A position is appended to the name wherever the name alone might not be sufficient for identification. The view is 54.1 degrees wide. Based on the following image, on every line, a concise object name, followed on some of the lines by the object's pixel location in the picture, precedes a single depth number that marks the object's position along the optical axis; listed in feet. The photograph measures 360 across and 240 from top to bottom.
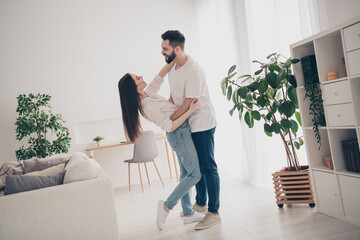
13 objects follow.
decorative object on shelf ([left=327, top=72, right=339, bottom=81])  7.61
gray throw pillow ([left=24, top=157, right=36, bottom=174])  12.14
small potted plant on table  16.76
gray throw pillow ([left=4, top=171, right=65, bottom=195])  7.39
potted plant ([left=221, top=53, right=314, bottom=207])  8.64
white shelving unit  7.06
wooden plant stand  9.12
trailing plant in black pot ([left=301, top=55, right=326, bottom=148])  8.13
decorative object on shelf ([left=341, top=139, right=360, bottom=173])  7.43
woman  8.56
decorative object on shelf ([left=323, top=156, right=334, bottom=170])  8.23
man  8.55
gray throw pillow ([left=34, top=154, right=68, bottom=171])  12.00
